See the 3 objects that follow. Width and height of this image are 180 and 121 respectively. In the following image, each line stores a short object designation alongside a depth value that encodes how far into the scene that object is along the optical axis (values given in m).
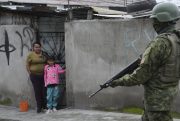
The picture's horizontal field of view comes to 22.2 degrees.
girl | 10.04
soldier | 4.11
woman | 10.21
